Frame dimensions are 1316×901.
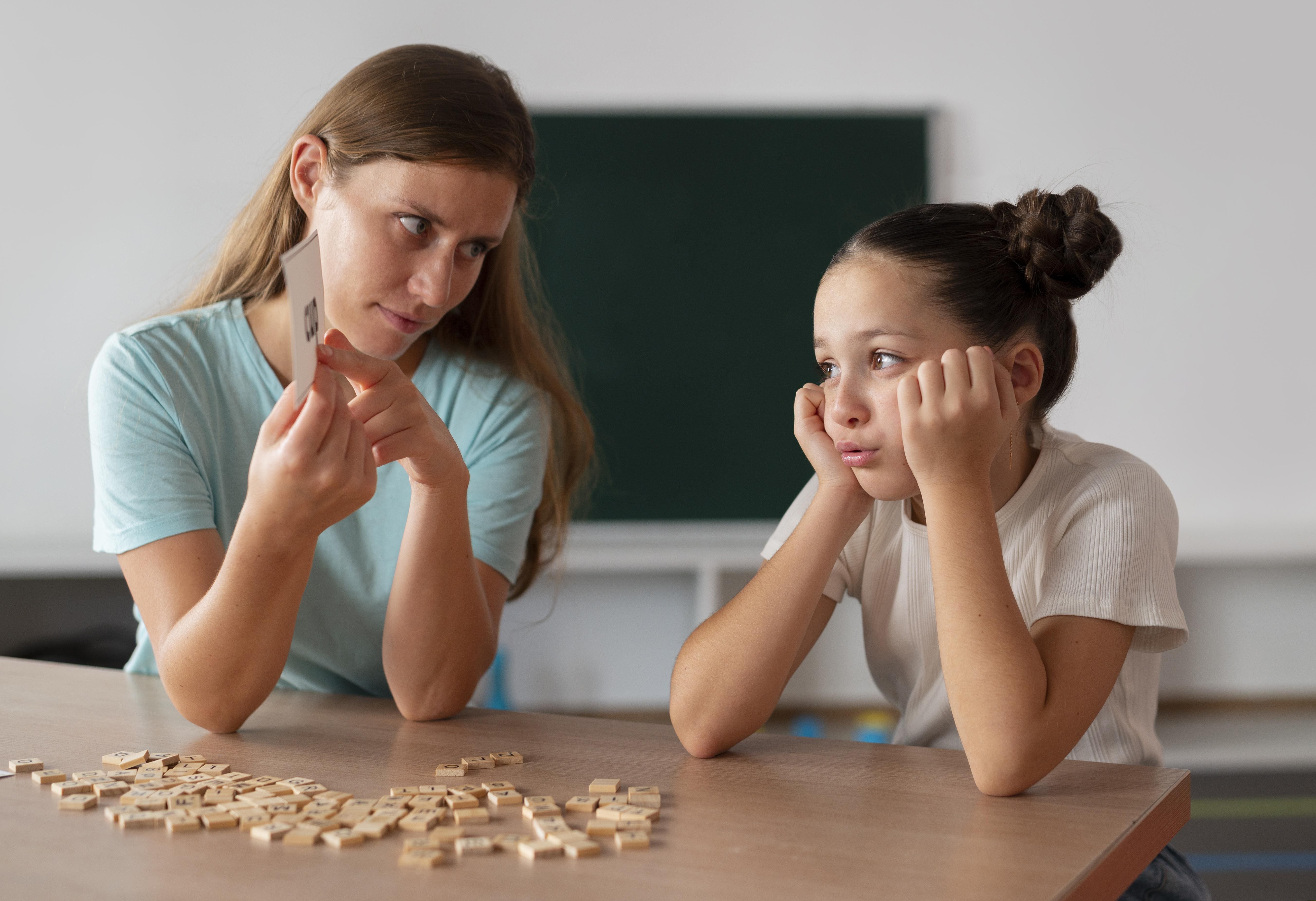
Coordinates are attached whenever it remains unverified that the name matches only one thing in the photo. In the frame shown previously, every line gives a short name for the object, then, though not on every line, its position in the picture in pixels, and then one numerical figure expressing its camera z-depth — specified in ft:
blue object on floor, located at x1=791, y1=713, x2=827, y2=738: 9.30
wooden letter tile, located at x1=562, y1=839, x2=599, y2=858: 2.49
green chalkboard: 9.64
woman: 3.51
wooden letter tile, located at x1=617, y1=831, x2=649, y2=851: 2.55
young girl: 3.18
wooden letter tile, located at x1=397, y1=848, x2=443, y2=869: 2.43
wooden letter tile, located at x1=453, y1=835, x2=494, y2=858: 2.52
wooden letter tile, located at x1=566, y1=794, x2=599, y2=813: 2.81
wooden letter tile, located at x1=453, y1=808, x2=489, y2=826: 2.74
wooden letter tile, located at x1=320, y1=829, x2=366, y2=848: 2.54
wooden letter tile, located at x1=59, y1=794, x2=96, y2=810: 2.79
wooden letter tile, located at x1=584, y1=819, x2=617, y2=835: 2.64
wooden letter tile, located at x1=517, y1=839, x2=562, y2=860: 2.50
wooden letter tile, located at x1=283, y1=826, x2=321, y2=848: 2.54
